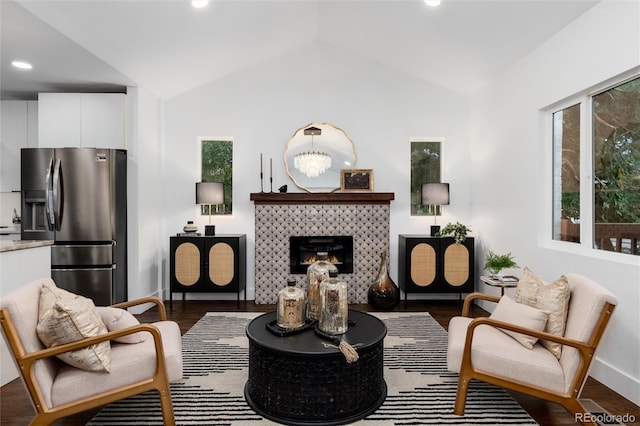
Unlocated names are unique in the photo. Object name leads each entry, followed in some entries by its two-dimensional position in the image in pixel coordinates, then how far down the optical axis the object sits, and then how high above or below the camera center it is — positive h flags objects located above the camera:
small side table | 3.35 -0.68
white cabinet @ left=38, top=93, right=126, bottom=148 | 4.22 +1.04
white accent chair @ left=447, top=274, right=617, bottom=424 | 1.94 -0.84
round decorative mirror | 5.02 +0.74
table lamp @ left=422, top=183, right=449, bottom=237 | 4.70 +0.19
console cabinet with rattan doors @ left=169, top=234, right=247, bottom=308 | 4.55 -0.67
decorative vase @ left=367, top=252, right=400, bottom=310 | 4.45 -1.00
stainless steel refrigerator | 3.91 -0.03
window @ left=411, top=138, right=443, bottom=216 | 5.13 +0.61
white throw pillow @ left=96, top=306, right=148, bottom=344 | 2.15 -0.66
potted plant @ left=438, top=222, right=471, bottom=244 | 4.55 -0.29
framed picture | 4.96 +0.39
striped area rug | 2.15 -1.22
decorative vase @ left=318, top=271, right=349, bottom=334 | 2.25 -0.60
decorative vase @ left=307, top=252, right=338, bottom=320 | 2.49 -0.53
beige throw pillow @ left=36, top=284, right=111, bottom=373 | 1.81 -0.59
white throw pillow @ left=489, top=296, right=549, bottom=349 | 2.17 -0.67
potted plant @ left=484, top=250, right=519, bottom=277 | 3.49 -0.52
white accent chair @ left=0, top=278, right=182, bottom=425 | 1.73 -0.83
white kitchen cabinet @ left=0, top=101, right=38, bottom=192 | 4.51 +0.93
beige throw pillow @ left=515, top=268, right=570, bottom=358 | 2.15 -0.57
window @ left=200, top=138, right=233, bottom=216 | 5.06 +0.60
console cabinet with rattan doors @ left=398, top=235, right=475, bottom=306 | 4.63 -0.69
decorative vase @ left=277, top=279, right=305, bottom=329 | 2.34 -0.62
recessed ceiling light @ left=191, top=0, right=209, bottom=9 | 3.23 +1.83
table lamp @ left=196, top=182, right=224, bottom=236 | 4.58 +0.21
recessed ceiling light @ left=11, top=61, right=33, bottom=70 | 3.60 +1.45
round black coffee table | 2.05 -0.97
